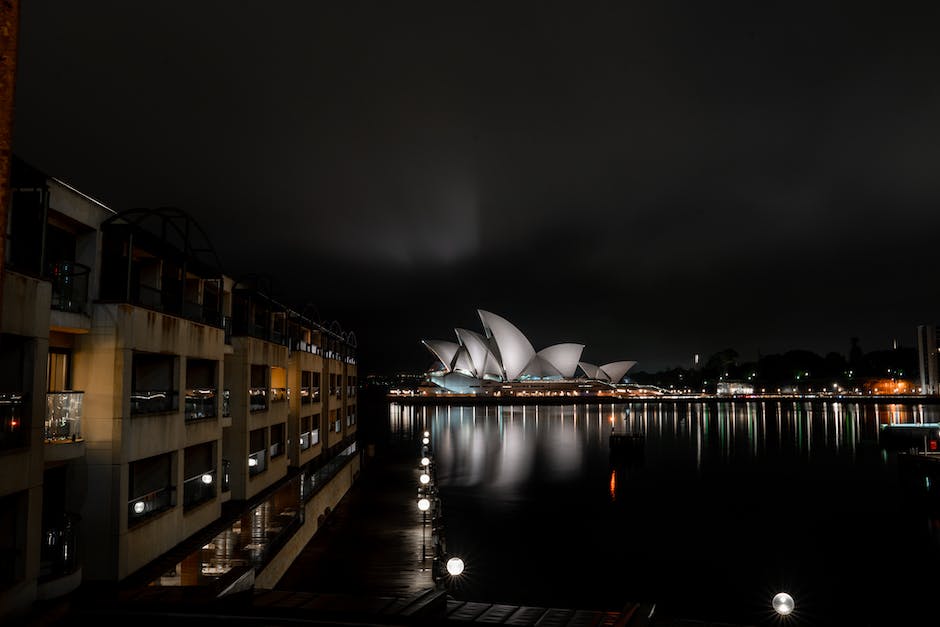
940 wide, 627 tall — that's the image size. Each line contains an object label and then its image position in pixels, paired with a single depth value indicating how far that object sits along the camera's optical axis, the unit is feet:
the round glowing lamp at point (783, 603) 33.47
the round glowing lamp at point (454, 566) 38.61
